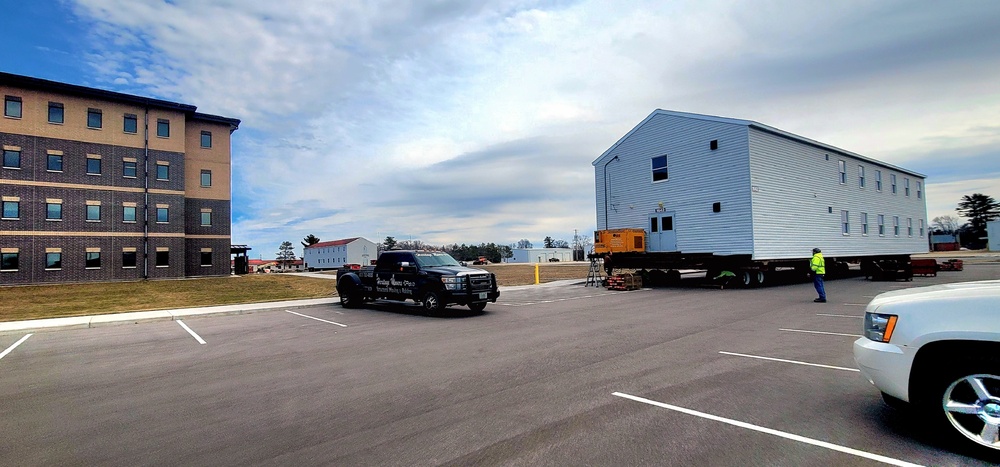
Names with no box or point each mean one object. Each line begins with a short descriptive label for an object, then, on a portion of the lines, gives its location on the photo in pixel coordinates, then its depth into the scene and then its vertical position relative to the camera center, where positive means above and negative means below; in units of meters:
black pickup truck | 13.91 -0.84
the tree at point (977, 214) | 81.88 +5.22
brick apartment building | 34.16 +5.90
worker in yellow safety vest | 14.74 -0.68
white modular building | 21.69 +2.99
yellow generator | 23.97 +0.51
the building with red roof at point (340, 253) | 87.94 +0.74
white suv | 3.57 -0.89
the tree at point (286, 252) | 145.29 +1.71
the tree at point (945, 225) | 103.88 +4.48
